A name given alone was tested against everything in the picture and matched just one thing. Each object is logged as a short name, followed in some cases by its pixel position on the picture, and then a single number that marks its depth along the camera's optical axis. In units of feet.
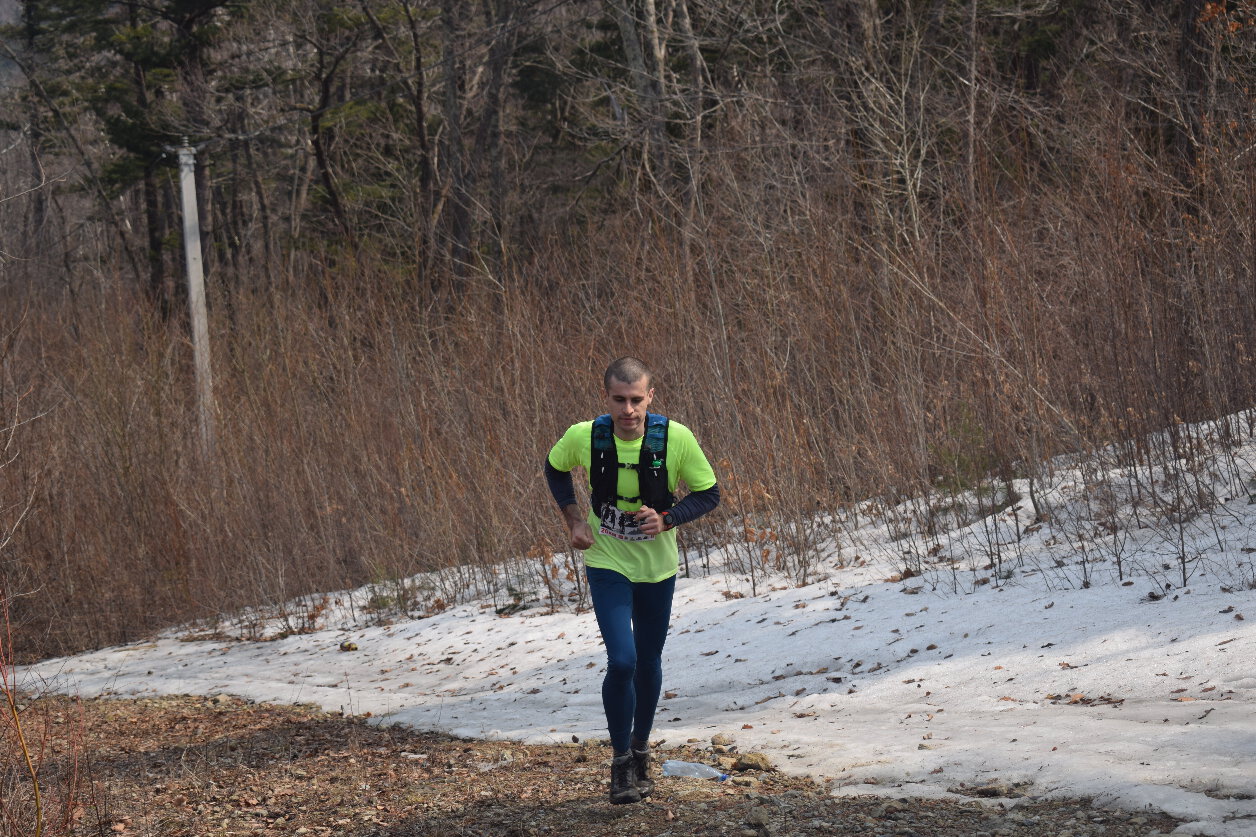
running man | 32.78
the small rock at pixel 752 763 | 38.65
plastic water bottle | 38.42
